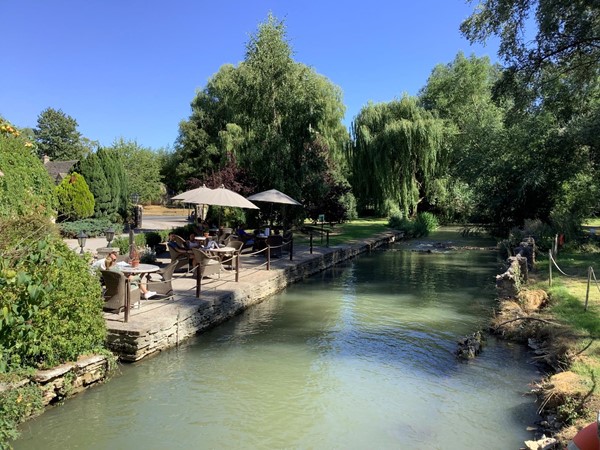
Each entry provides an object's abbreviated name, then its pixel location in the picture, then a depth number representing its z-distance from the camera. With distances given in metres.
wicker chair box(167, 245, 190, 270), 11.49
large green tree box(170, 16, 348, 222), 19.17
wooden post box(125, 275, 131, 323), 7.07
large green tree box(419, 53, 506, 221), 23.42
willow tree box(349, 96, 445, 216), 31.58
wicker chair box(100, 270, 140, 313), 7.41
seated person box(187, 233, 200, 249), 12.97
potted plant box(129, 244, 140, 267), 8.69
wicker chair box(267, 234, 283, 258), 15.60
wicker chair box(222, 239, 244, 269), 13.19
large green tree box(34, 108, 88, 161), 67.56
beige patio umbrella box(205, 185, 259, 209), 13.14
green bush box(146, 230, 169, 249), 16.13
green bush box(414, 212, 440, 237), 30.73
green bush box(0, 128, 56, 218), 5.75
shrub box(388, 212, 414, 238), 30.42
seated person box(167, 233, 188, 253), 11.68
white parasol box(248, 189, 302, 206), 16.08
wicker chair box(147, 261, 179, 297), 8.77
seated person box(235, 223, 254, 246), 16.33
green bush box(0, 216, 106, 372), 3.64
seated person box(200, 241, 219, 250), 12.69
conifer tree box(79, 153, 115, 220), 24.52
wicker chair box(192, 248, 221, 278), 10.55
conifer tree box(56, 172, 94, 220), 21.97
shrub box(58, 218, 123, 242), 20.72
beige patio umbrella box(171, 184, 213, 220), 12.95
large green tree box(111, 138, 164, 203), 40.41
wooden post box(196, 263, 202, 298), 8.98
